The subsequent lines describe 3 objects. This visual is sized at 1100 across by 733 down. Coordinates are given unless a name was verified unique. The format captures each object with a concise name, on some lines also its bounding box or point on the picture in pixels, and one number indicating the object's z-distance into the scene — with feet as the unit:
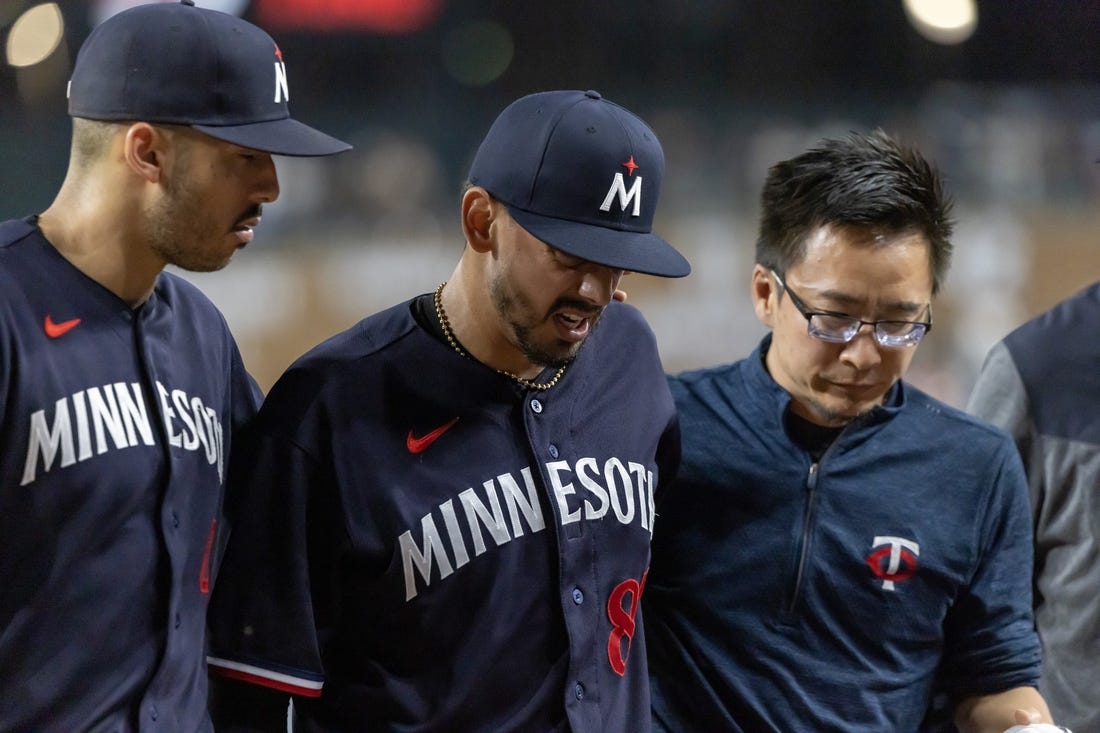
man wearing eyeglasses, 38.82
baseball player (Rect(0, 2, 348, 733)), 37.88
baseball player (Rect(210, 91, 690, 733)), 38.18
